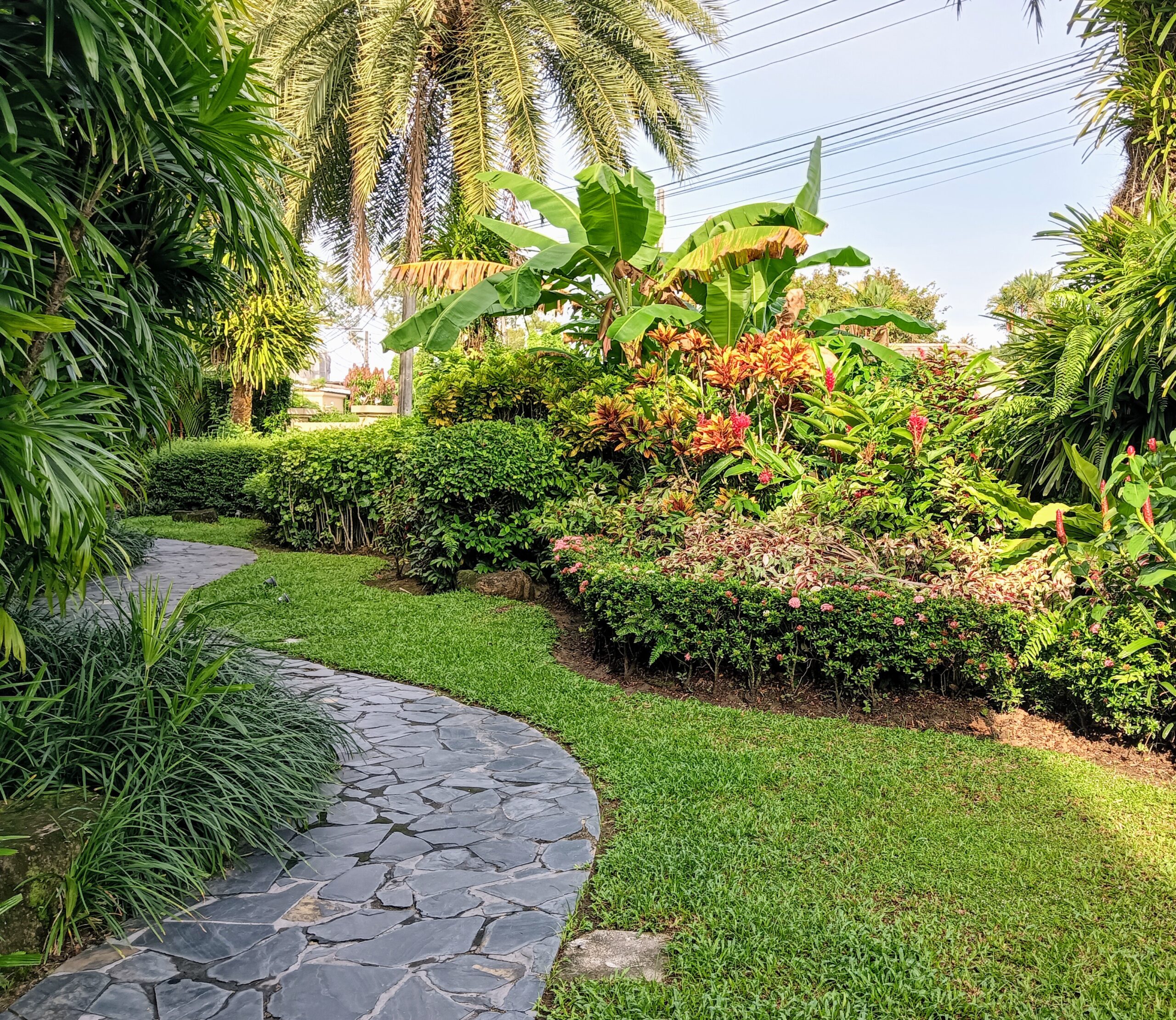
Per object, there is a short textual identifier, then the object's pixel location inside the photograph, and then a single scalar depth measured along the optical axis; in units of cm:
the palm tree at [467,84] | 1344
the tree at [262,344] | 1700
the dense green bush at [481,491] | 855
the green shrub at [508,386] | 964
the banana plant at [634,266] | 785
